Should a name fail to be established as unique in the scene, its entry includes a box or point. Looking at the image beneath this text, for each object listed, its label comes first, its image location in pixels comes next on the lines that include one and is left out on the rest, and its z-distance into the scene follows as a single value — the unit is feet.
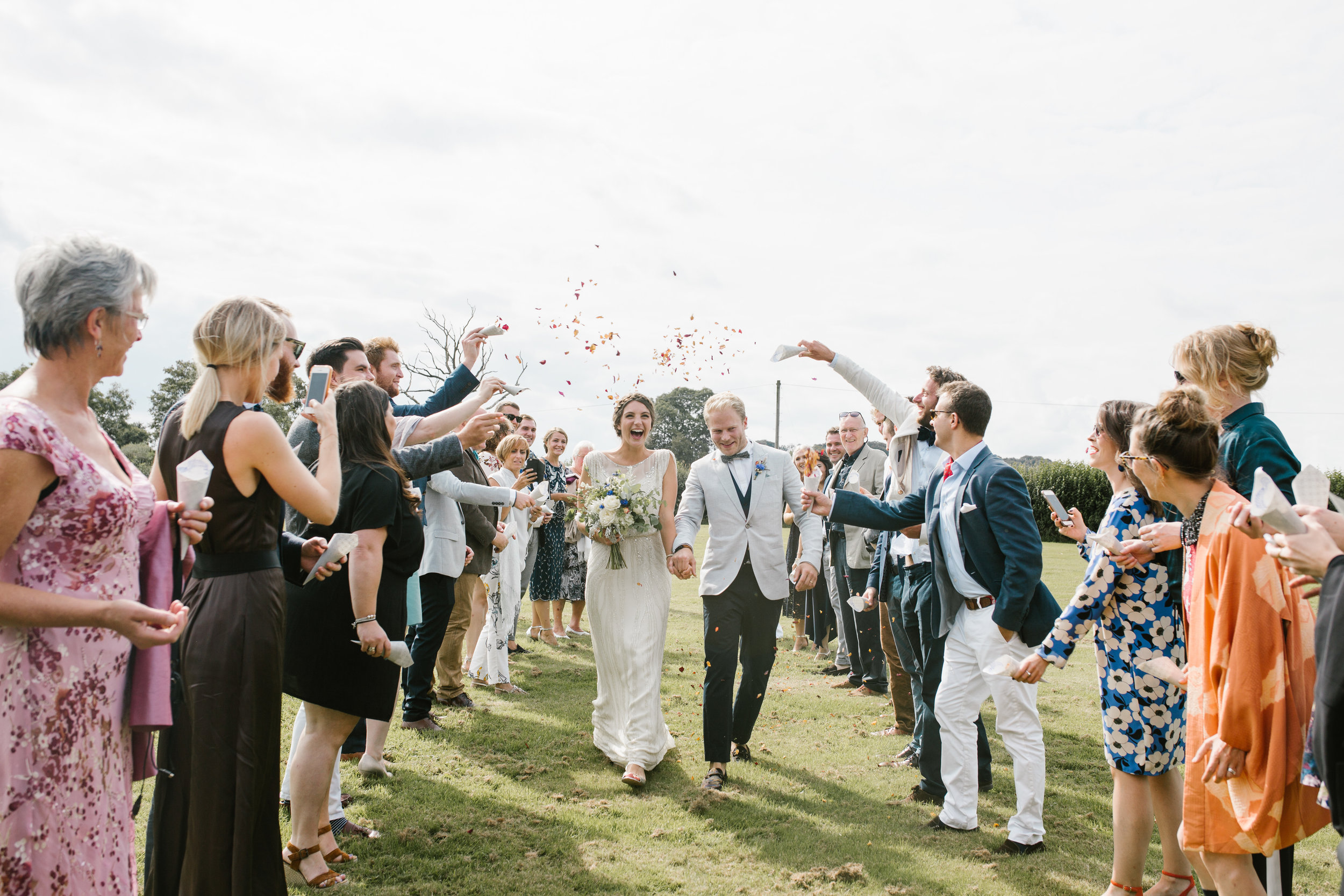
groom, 19.86
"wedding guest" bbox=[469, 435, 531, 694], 27.78
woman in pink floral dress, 7.29
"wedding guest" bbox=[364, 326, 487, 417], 18.42
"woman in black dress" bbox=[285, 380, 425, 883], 13.42
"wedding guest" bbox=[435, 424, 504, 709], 25.48
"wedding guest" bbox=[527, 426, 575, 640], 37.19
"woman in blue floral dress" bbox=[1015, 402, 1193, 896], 12.37
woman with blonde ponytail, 9.46
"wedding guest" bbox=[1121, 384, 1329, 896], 8.96
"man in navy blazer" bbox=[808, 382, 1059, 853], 15.33
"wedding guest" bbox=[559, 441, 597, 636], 38.09
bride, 20.08
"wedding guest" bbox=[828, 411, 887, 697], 29.09
